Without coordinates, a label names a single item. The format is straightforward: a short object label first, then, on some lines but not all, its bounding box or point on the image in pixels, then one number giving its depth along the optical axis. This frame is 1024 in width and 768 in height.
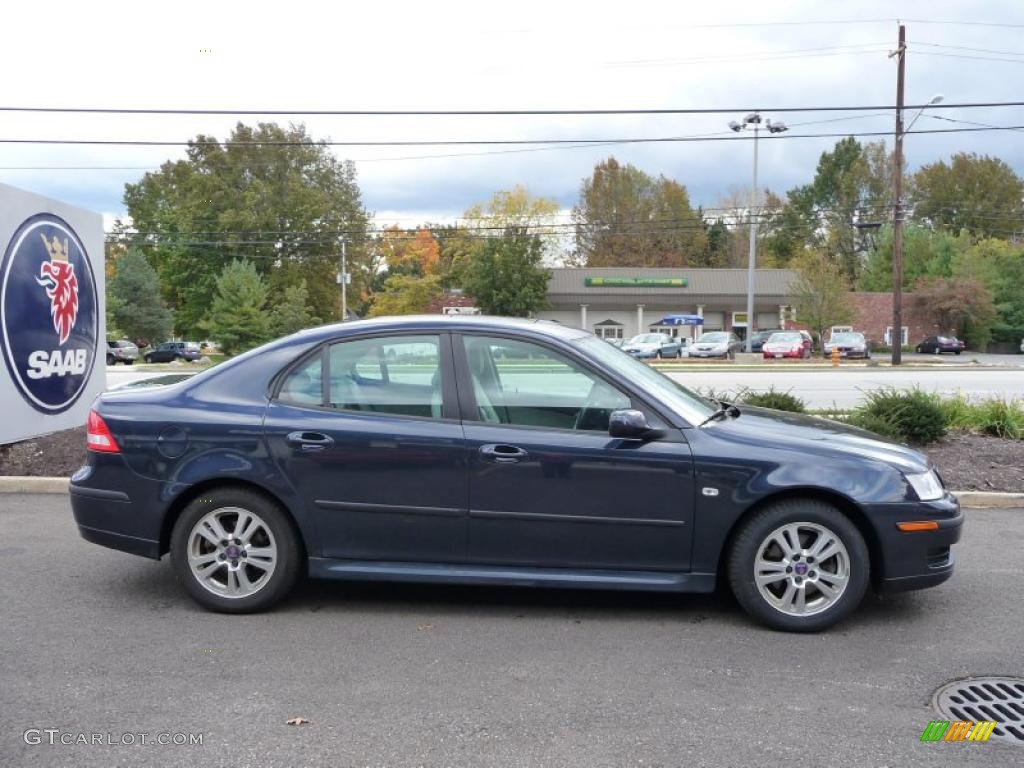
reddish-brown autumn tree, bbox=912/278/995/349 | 54.84
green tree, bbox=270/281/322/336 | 42.53
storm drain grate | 3.54
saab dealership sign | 8.91
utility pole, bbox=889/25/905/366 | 30.78
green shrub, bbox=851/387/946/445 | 9.05
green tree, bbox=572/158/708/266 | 78.50
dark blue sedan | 4.54
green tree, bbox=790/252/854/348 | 48.19
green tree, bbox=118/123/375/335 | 55.50
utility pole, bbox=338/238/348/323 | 50.86
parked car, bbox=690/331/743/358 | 43.53
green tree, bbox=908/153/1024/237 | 78.31
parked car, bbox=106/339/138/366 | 48.38
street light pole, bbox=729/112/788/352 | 36.31
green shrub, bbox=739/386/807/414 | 9.41
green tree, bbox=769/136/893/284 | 82.25
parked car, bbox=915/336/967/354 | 52.62
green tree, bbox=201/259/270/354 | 39.34
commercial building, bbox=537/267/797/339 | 60.47
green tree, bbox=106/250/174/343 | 58.91
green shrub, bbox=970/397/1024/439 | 9.98
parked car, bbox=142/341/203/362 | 51.53
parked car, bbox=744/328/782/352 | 50.58
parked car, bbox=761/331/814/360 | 41.66
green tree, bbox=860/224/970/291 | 60.88
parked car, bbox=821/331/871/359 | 43.50
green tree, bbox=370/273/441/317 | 51.69
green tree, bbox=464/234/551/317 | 53.84
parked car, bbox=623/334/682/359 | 43.66
